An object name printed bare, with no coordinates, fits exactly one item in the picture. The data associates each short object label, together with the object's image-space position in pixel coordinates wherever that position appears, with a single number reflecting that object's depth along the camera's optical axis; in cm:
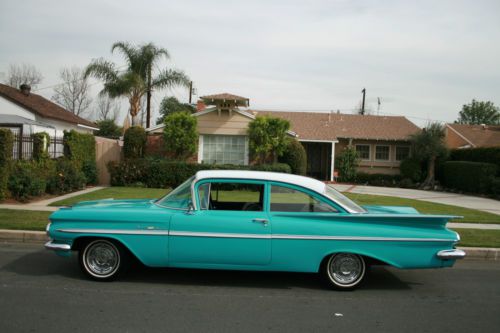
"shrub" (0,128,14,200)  1258
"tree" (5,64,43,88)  4600
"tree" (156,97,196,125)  4541
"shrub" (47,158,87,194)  1511
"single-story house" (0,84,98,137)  1848
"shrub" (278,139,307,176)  2188
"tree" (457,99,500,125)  5703
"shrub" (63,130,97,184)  1739
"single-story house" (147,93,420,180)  2192
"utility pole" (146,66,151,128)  2727
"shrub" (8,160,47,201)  1316
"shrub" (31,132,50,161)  1482
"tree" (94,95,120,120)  5659
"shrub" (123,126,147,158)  2058
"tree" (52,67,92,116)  4966
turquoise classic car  579
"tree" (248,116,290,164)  2069
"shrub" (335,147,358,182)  2695
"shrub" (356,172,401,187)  2682
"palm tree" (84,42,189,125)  2626
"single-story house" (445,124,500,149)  2841
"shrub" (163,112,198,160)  2028
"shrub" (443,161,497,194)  2096
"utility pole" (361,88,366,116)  4664
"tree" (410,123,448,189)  2492
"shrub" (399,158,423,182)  2581
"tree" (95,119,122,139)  4219
